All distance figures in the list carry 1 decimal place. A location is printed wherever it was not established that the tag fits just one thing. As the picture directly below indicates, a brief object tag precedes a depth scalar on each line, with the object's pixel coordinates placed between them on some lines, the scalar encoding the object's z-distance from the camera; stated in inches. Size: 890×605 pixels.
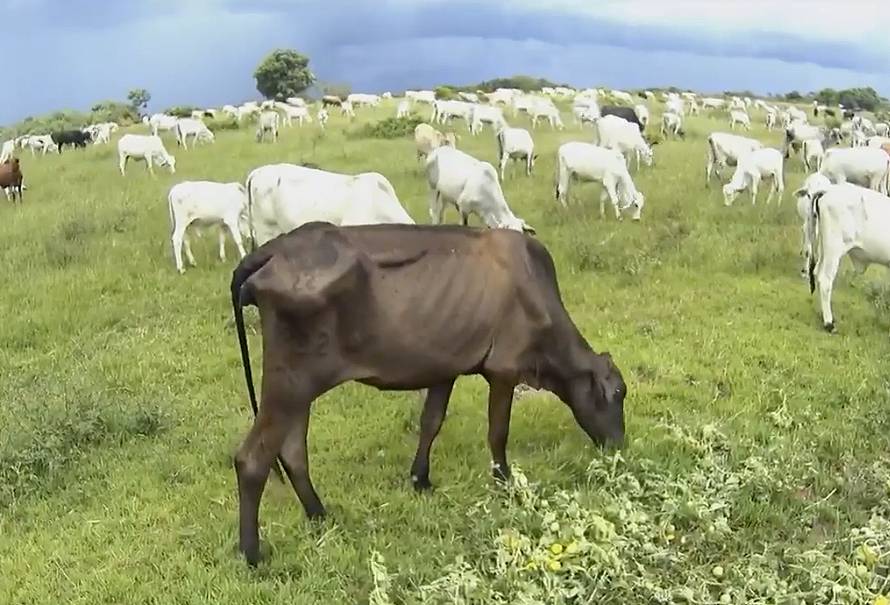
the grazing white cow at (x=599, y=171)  617.3
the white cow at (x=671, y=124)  1179.9
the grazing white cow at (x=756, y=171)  639.1
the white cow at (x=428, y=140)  818.2
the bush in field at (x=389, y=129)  1067.3
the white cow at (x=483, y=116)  1120.8
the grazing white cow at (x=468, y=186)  508.1
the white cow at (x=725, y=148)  740.0
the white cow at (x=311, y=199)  397.4
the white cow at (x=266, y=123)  1130.5
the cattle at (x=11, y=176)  803.2
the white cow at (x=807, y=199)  413.4
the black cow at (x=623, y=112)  1112.2
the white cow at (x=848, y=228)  379.9
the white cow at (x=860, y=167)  593.3
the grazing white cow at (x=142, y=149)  875.4
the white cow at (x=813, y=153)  826.2
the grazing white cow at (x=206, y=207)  516.4
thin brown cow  207.8
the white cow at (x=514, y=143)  766.5
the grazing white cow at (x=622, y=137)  817.5
